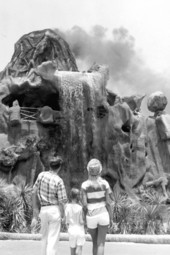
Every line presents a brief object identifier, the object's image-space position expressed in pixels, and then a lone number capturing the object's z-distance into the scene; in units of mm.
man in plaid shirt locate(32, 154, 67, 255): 5828
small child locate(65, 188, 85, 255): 6012
